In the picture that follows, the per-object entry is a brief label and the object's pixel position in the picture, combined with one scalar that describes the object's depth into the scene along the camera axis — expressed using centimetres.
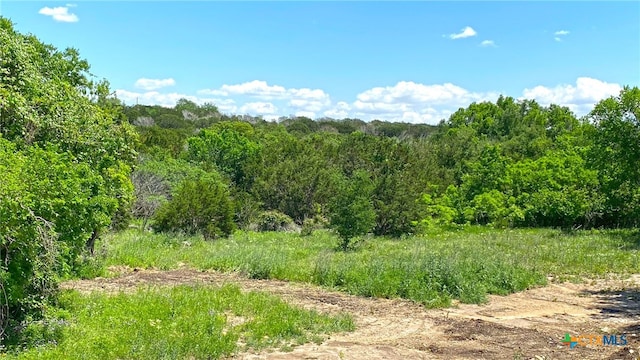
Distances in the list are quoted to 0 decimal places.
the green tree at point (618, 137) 2281
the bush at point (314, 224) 2911
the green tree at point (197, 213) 2545
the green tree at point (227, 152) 4275
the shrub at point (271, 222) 3369
